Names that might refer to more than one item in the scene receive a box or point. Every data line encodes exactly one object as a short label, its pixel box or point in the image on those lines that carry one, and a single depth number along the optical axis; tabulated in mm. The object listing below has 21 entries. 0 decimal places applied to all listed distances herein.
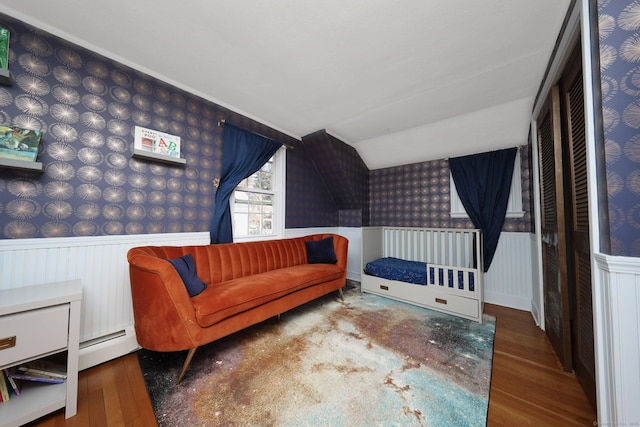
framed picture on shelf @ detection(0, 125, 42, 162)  1368
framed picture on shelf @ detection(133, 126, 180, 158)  1908
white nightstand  1059
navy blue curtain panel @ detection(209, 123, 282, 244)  2449
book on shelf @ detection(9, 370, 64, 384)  1178
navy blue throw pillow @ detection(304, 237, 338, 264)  2926
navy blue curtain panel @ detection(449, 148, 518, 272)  2842
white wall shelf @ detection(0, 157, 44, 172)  1322
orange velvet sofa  1460
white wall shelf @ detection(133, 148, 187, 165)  1852
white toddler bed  2438
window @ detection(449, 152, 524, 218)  2785
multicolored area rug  1198
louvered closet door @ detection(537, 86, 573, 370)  1558
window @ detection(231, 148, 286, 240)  2805
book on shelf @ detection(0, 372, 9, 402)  1134
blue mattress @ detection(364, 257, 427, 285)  2759
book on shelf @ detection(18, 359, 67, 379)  1232
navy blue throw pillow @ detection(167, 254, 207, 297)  1644
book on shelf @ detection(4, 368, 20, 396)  1160
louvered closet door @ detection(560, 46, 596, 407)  1265
